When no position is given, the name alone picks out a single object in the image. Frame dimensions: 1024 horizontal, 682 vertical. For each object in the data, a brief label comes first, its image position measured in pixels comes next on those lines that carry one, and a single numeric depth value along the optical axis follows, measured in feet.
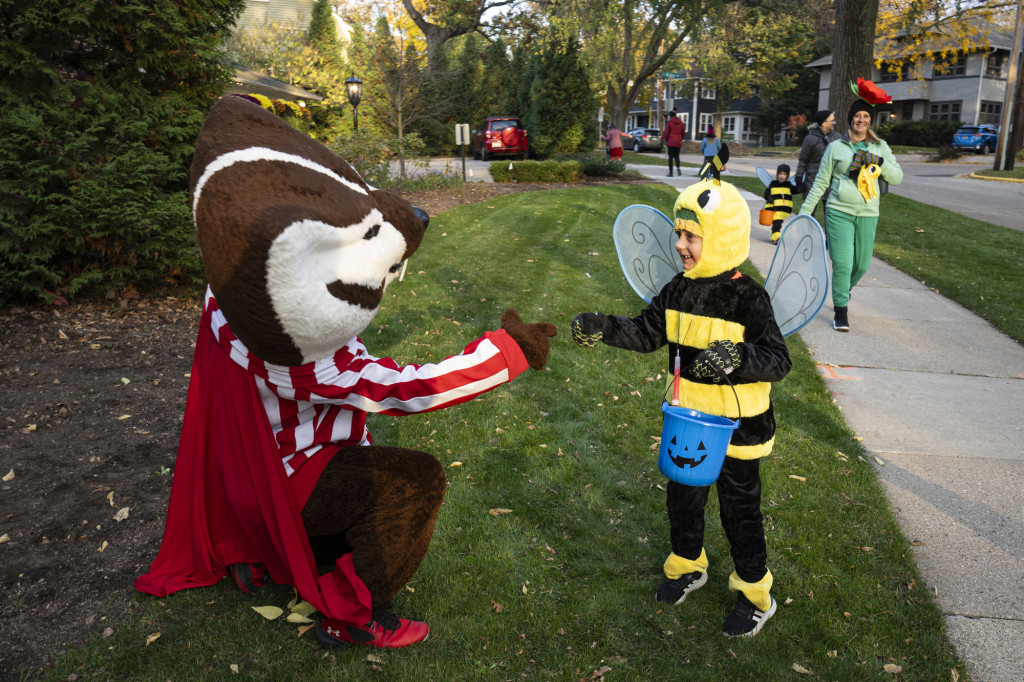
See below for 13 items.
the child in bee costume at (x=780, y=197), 36.14
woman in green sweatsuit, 22.16
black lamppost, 56.49
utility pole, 84.33
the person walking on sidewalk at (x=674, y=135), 74.95
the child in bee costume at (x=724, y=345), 9.07
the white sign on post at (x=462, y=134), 66.03
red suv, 95.35
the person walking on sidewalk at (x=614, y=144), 83.61
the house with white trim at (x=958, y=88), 159.43
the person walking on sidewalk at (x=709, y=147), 58.18
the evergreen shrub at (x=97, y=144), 22.22
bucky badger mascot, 7.09
